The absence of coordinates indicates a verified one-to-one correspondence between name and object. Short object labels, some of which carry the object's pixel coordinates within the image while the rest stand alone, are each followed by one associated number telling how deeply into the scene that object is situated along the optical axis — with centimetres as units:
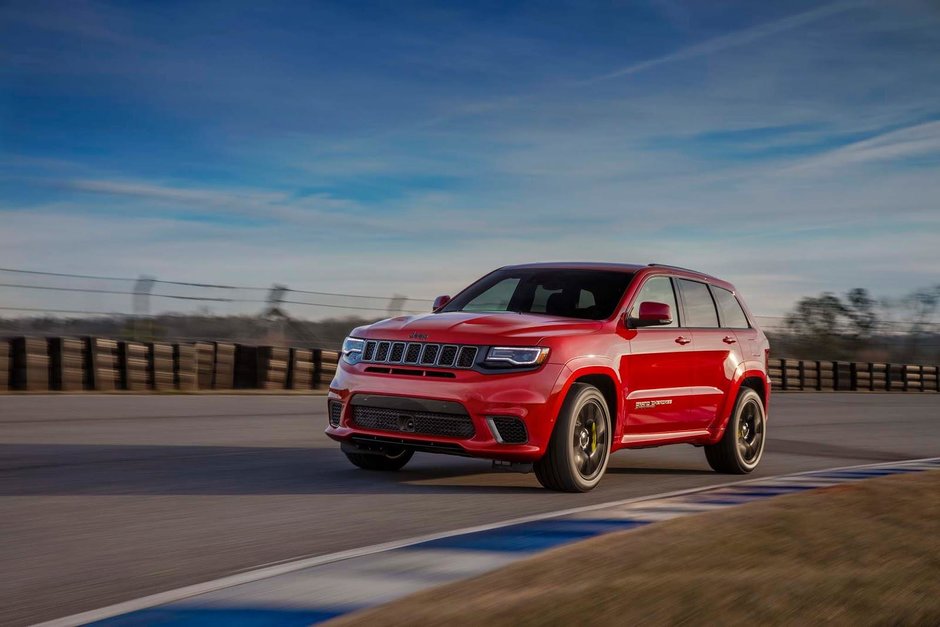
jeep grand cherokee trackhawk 826
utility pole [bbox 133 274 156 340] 2080
